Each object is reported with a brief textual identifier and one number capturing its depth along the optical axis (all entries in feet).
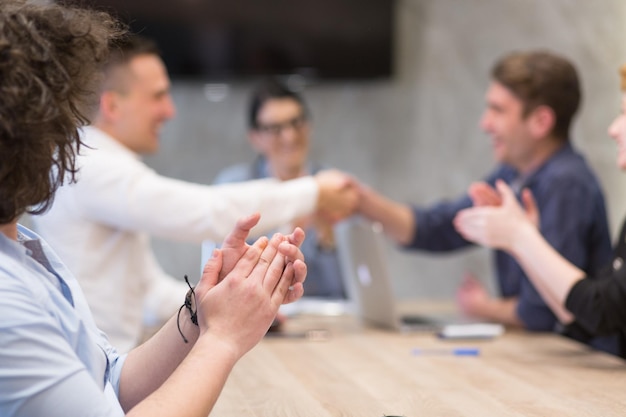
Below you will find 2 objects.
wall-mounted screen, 16.07
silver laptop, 9.13
